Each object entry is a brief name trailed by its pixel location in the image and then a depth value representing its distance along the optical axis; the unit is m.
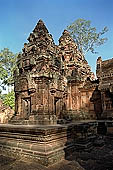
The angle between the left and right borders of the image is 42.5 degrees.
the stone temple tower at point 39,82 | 6.40
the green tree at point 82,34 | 21.97
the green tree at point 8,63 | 24.17
